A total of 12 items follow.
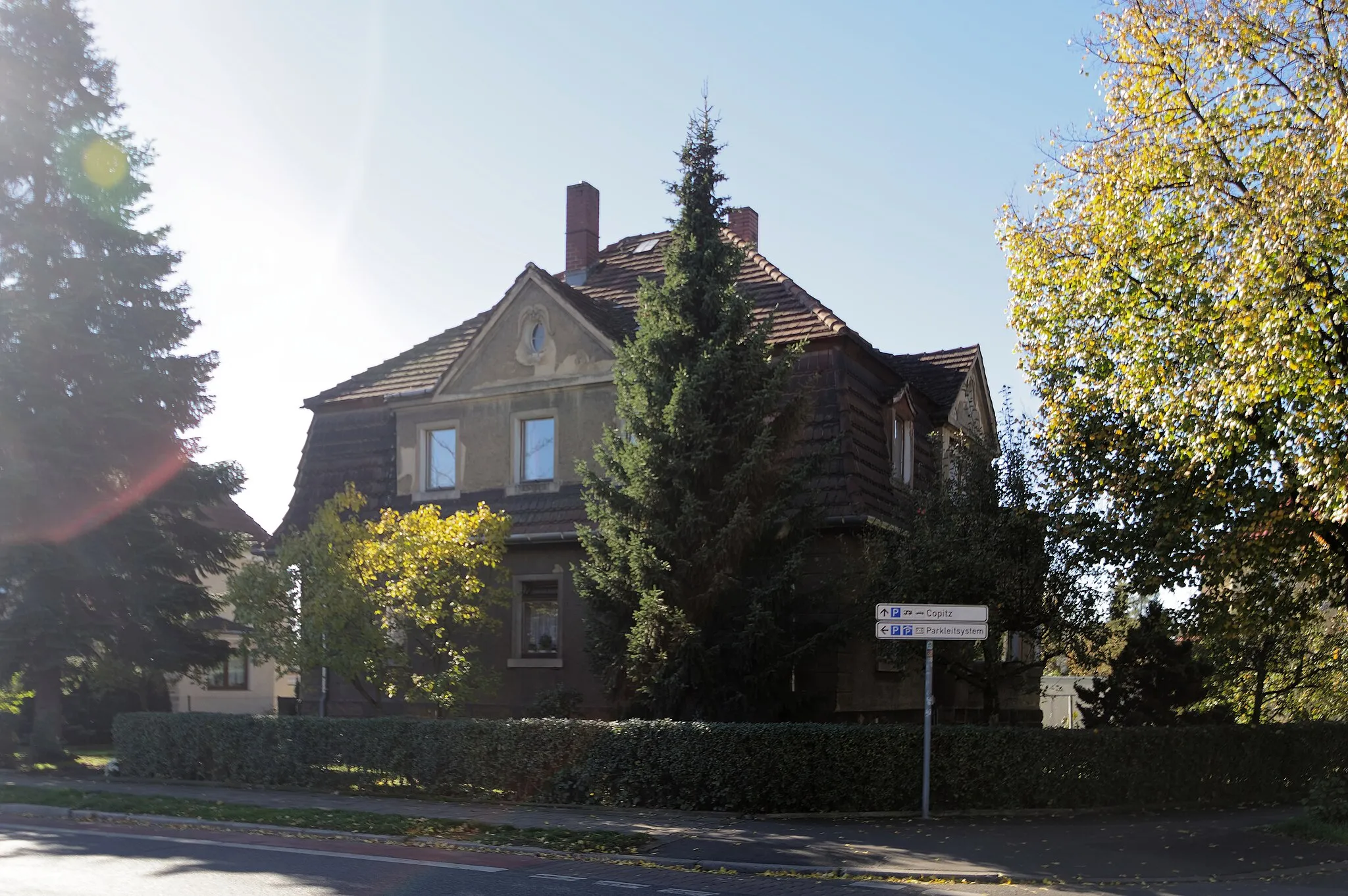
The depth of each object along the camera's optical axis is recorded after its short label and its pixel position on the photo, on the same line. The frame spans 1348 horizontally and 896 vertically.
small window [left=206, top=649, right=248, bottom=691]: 39.16
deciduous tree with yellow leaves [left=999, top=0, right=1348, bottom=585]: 13.74
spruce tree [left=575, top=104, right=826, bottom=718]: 17.56
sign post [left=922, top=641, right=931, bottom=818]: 14.88
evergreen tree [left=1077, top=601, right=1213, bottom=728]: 22.02
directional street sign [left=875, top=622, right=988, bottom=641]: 15.15
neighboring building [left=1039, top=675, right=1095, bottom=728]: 37.12
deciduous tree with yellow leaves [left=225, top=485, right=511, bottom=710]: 19.00
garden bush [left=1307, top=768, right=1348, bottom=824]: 14.66
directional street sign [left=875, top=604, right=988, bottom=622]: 15.19
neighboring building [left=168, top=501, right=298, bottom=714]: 37.75
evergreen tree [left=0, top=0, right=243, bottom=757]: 22.66
